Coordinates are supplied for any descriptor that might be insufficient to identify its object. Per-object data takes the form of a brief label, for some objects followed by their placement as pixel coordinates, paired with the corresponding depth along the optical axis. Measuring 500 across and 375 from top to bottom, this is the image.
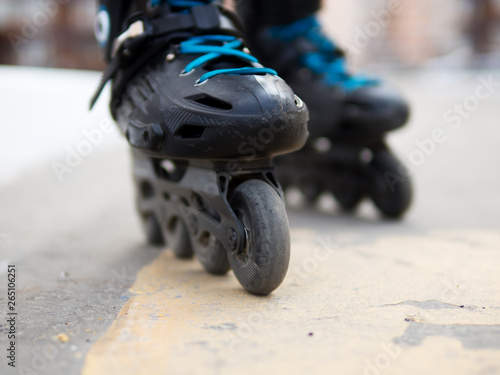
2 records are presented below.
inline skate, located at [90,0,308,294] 0.84
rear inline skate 1.09
